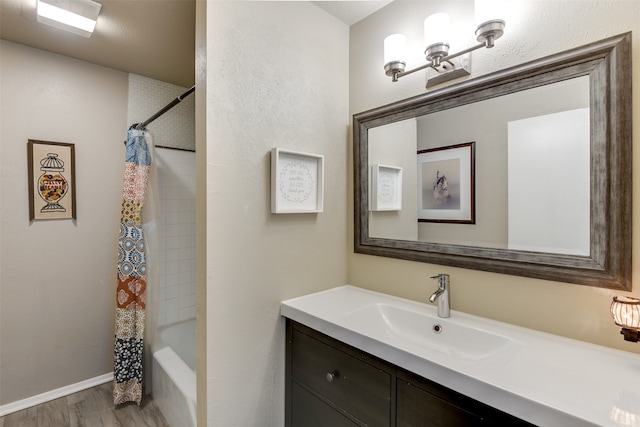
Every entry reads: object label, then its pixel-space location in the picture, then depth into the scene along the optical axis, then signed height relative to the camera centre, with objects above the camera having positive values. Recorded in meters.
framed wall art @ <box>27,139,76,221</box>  2.04 +0.22
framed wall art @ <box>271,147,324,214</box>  1.44 +0.15
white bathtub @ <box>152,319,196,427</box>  1.64 -1.02
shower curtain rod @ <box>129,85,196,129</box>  1.93 +0.67
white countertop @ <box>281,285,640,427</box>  0.71 -0.45
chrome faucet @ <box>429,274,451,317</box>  1.31 -0.36
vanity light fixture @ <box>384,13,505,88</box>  1.14 +0.68
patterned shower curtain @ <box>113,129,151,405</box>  2.04 -0.49
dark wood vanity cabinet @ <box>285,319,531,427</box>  0.89 -0.63
